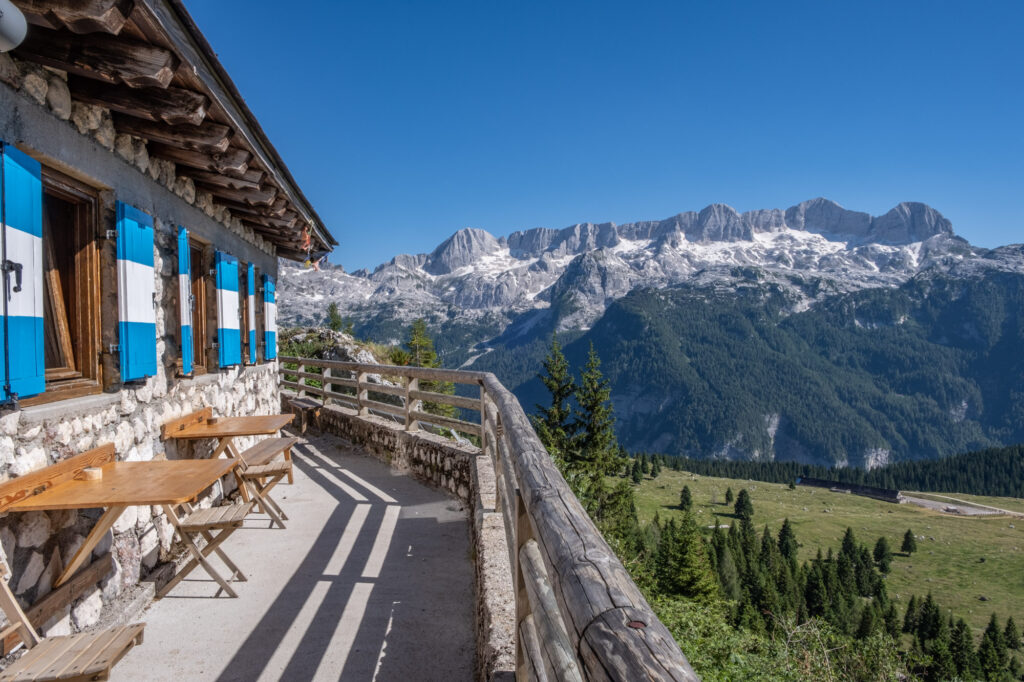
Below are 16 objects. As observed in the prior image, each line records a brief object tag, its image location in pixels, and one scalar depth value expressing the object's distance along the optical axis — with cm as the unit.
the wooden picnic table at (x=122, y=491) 276
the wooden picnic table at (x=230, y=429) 481
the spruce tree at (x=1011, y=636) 6556
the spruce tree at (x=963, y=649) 5612
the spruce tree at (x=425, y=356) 3672
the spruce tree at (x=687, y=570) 3562
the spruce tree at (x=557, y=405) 3685
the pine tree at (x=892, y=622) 6612
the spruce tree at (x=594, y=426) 3744
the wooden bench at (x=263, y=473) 527
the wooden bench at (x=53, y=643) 229
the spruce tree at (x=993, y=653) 5666
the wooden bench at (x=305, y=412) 1050
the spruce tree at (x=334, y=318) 4194
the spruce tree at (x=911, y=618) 6925
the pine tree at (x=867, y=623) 6431
